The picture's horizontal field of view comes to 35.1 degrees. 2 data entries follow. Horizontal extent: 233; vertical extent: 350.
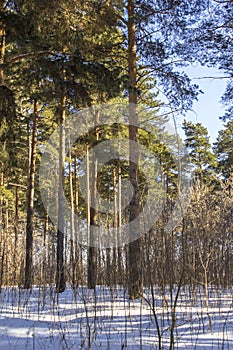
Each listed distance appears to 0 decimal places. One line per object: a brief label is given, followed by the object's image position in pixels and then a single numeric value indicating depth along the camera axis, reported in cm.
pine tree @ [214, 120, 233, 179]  2522
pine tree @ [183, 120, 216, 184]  2517
